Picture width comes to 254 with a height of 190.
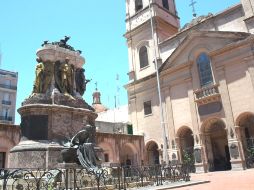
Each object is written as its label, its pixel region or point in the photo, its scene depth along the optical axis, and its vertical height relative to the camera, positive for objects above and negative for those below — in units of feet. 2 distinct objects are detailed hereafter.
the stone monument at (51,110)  32.76 +8.13
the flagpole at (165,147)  75.82 +5.42
